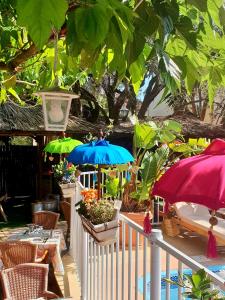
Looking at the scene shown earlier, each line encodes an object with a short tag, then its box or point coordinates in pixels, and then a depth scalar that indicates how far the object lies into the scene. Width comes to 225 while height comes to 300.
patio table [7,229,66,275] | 4.67
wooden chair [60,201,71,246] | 6.56
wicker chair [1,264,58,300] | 3.39
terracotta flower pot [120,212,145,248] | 6.36
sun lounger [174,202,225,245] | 5.82
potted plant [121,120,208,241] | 5.84
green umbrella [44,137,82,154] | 7.52
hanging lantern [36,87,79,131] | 2.12
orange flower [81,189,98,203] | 3.34
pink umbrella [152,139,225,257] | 1.77
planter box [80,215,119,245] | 2.69
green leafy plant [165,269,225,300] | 1.01
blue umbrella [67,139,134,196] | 4.70
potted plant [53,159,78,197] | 5.36
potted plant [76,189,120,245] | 2.69
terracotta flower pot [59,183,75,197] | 5.34
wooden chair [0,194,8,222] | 8.82
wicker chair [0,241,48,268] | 4.35
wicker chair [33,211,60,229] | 6.27
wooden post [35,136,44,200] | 9.81
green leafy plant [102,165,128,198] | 5.73
